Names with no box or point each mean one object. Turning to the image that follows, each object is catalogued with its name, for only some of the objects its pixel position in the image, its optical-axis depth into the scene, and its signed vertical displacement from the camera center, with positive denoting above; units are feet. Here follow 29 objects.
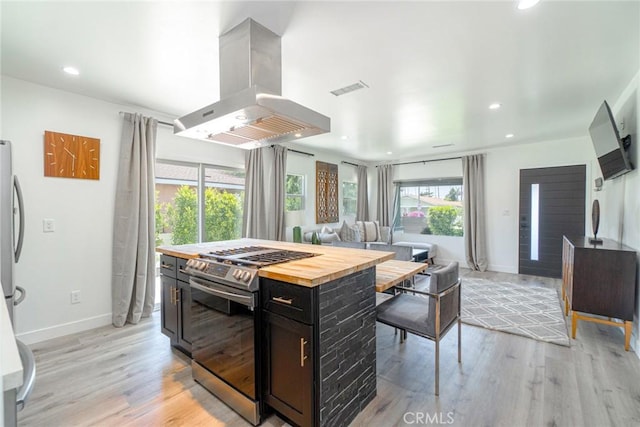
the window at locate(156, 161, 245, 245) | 12.36 +0.42
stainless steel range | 5.58 -2.46
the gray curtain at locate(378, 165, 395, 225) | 23.08 +1.26
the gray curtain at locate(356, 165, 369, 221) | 23.66 +1.15
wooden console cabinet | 8.43 -2.27
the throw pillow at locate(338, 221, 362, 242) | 20.05 -1.60
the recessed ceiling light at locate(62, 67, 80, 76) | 8.03 +4.07
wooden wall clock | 9.27 +1.92
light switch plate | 9.28 -0.45
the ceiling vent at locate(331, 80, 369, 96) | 9.14 +4.09
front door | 16.21 -0.26
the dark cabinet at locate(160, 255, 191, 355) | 7.78 -2.60
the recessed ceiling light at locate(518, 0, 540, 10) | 5.34 +3.94
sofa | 17.69 -1.67
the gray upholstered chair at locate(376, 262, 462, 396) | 6.42 -2.54
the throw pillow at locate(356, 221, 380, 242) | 21.03 -1.53
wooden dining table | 6.60 -1.60
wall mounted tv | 8.80 +2.15
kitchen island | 4.91 -2.42
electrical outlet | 9.80 -2.94
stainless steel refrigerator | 6.36 -0.29
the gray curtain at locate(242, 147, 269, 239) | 14.43 +0.74
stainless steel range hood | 5.56 +2.17
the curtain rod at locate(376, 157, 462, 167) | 20.28 +3.75
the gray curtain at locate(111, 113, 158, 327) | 10.52 -0.64
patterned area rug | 9.83 -4.13
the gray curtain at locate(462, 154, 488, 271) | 18.88 -0.13
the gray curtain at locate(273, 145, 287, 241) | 15.85 +1.25
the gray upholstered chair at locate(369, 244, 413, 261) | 9.59 -1.38
